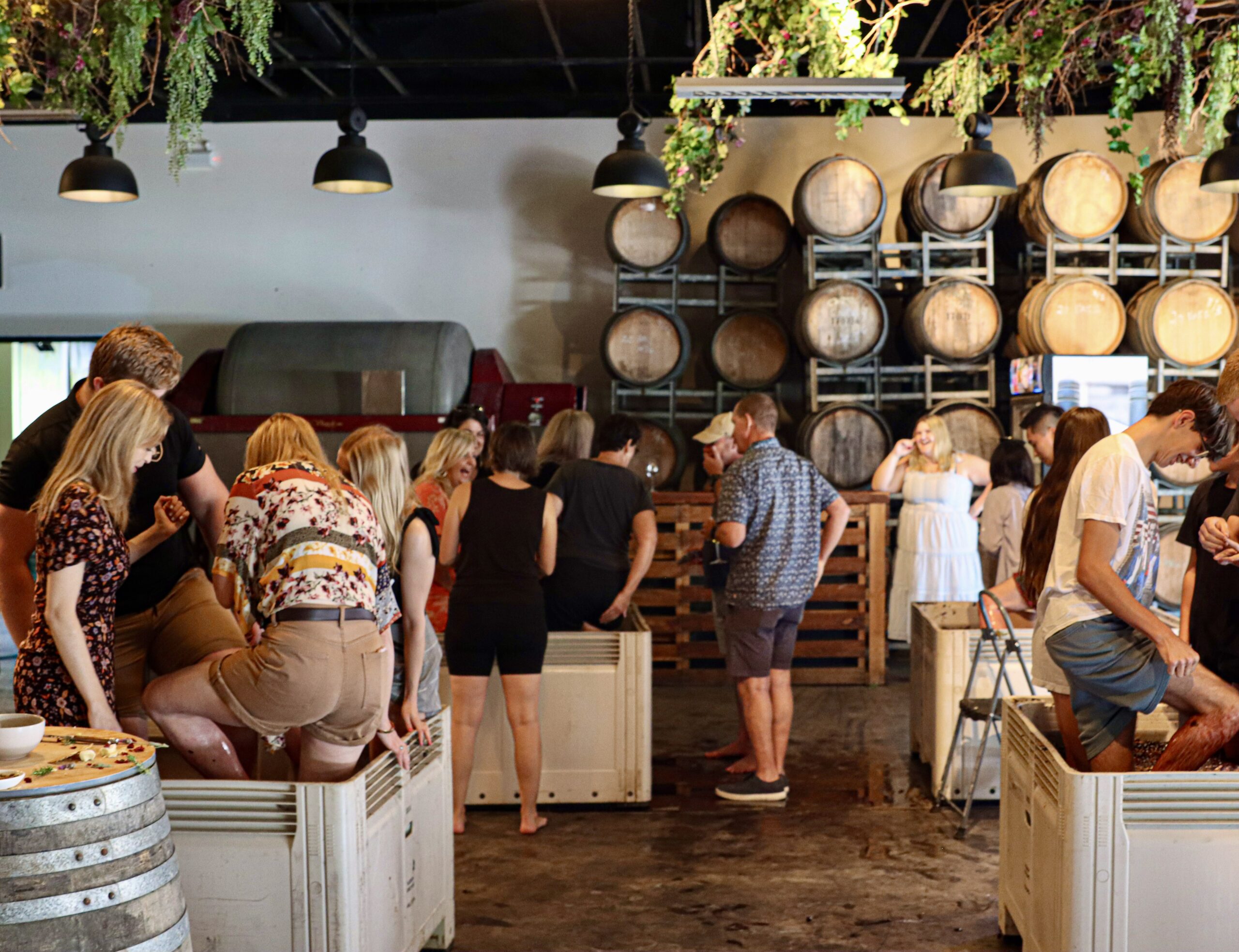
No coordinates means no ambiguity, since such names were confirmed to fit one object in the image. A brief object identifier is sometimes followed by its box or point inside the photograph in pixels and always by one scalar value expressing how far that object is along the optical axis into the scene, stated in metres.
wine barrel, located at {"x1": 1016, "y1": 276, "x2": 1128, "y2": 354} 7.22
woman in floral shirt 2.84
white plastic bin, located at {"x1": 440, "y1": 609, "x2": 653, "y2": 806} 4.89
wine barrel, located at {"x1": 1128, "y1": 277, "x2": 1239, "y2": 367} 7.26
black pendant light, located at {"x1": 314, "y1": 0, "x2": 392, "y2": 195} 6.58
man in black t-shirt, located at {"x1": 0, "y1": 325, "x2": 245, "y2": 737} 3.13
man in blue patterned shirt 4.96
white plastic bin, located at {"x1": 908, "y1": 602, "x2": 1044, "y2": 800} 4.92
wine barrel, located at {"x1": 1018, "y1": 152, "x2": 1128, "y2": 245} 7.37
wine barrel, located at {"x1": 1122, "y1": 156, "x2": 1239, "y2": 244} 7.39
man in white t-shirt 2.92
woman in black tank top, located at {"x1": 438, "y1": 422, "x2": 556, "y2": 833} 4.51
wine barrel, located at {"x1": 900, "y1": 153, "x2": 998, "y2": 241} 7.67
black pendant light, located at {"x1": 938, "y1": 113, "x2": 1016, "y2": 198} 6.24
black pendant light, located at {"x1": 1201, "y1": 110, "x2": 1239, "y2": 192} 6.19
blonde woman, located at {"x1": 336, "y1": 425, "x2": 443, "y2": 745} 3.64
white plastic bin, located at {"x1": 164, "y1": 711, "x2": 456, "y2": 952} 2.78
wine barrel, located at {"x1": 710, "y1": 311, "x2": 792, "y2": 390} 7.97
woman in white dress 6.87
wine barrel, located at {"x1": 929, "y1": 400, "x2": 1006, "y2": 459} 7.67
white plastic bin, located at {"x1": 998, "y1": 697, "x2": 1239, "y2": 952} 2.74
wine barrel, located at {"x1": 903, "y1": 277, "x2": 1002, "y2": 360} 7.59
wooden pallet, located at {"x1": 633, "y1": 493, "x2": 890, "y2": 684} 7.38
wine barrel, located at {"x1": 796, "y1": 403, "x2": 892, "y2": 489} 7.72
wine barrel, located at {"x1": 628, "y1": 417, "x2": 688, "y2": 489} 7.89
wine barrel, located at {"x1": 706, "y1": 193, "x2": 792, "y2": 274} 7.98
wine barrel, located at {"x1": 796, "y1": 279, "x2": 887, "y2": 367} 7.65
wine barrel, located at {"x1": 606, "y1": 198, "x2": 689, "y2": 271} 7.94
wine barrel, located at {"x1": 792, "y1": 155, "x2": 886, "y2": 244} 7.63
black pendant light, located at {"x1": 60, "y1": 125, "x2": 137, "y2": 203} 7.05
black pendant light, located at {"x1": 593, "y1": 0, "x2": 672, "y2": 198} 6.46
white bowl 2.34
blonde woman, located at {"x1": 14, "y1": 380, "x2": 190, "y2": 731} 2.78
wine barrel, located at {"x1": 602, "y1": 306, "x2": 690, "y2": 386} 7.91
